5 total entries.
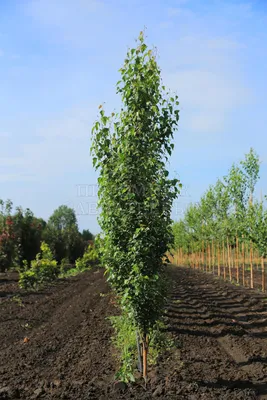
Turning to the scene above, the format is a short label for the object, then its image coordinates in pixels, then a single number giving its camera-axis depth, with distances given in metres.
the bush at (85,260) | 25.30
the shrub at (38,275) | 15.88
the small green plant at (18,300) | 12.55
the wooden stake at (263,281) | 15.01
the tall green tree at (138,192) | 5.47
